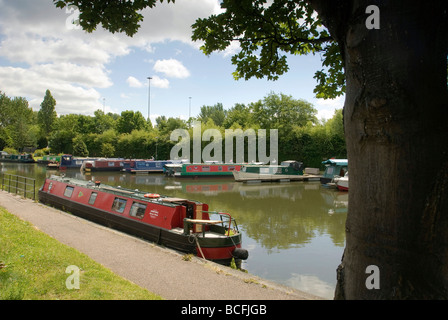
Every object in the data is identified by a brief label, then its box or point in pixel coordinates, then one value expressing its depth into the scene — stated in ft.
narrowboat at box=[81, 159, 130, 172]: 132.98
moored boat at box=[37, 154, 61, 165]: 164.65
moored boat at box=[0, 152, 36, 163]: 180.86
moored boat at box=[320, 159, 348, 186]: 94.27
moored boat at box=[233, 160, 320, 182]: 105.81
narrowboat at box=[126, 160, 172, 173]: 130.72
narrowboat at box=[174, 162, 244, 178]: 113.60
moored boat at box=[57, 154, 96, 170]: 138.31
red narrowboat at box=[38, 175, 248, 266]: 28.68
